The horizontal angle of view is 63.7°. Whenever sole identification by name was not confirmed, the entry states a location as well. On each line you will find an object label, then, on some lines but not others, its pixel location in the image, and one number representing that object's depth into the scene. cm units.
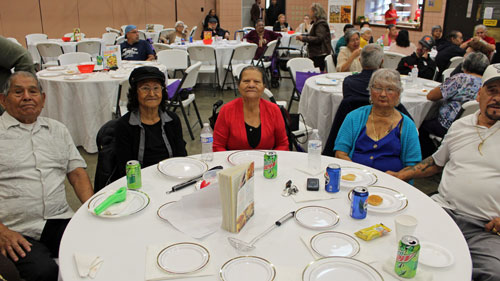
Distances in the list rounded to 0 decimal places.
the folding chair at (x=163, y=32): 1025
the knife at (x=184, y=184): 192
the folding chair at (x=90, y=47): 775
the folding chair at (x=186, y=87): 467
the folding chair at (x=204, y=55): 700
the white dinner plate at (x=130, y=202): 170
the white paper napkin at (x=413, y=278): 129
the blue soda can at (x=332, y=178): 187
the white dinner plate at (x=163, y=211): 168
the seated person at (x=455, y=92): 359
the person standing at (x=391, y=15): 1092
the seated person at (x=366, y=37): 701
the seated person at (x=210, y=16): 1248
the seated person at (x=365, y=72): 343
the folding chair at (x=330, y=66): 592
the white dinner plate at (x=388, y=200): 172
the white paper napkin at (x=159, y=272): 132
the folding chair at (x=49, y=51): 716
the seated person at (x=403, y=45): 648
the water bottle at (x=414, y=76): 454
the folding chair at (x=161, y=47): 711
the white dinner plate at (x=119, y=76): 455
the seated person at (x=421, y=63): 554
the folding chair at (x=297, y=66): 531
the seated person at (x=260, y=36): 811
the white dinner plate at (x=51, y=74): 468
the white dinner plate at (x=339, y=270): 130
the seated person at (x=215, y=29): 985
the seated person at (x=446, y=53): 607
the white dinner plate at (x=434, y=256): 137
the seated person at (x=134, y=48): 635
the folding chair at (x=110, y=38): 958
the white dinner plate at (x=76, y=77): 449
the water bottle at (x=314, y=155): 211
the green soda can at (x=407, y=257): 126
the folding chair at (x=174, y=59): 651
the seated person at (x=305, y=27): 1073
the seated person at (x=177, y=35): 812
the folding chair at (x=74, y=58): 583
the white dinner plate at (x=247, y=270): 131
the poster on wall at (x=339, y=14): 1025
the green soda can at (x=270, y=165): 202
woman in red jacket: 276
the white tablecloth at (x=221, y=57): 740
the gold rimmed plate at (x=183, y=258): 136
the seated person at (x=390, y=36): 777
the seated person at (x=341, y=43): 682
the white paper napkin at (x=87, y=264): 133
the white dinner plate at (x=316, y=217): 162
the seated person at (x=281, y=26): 1096
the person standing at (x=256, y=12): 1302
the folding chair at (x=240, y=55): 710
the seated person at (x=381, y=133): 250
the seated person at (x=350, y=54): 540
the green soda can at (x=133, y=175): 189
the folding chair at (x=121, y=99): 414
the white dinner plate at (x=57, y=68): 510
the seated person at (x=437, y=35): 747
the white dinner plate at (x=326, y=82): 446
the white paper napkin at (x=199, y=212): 161
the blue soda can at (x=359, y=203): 162
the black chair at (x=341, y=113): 293
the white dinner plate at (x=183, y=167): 208
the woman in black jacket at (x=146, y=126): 253
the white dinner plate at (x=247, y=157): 224
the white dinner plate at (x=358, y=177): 198
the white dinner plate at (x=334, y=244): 144
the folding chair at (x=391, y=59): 605
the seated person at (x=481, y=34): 699
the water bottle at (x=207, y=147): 220
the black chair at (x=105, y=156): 239
